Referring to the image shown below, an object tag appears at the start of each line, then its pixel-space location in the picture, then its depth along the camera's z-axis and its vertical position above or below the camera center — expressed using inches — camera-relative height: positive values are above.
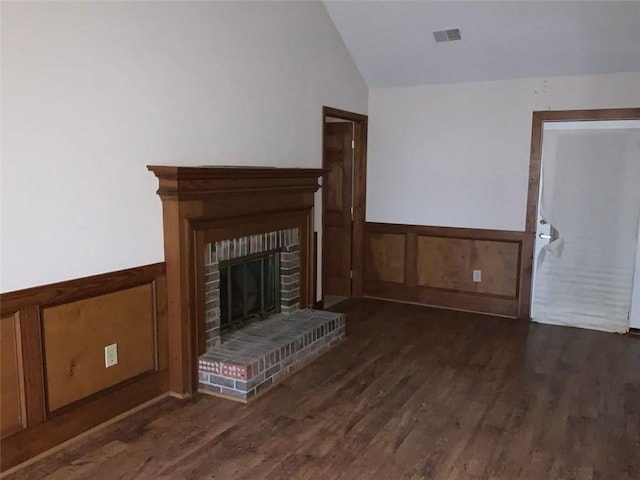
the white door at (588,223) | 186.4 -17.5
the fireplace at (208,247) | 128.5 -19.0
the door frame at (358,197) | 229.1 -11.0
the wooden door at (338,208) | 231.3 -15.7
